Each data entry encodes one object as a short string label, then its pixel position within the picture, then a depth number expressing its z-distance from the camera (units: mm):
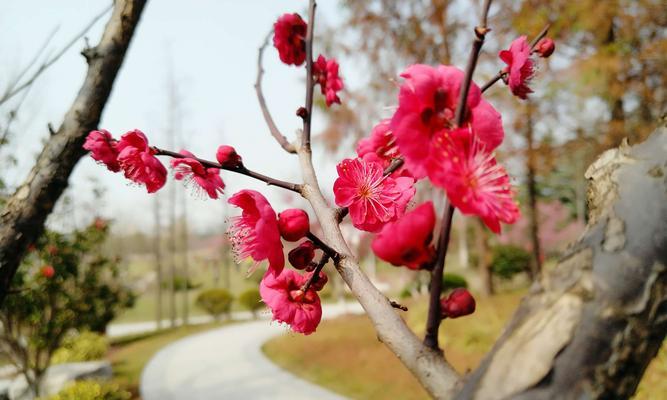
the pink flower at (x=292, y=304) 140
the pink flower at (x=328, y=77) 226
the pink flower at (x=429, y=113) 92
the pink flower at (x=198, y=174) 159
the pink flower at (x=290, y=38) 207
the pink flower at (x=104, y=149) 170
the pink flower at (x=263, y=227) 115
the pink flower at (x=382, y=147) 146
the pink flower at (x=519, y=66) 144
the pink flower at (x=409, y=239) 87
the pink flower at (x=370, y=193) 145
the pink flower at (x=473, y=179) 88
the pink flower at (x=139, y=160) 163
